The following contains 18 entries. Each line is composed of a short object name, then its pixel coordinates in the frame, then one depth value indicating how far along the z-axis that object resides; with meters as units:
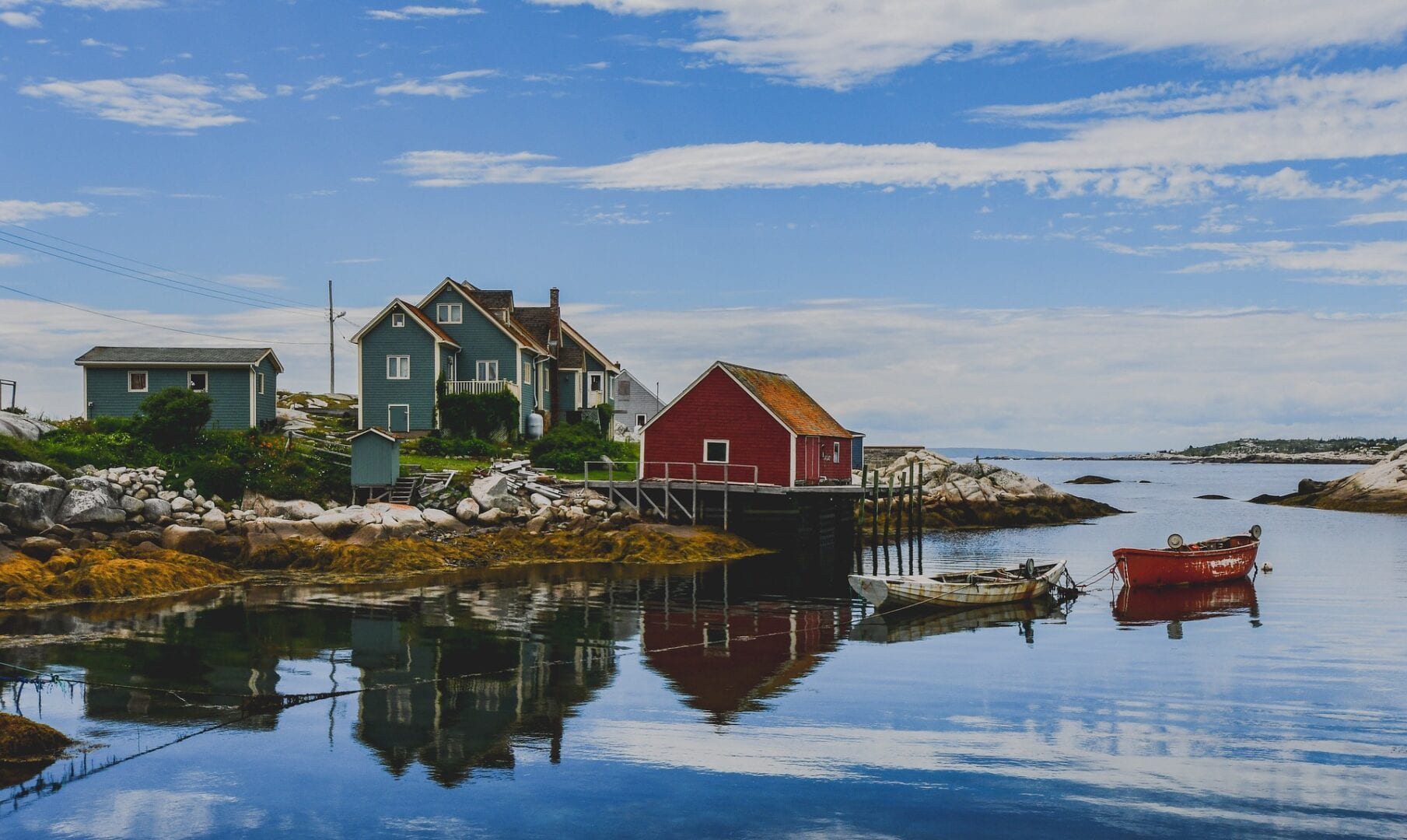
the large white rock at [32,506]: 32.47
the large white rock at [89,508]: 34.16
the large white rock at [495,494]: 41.59
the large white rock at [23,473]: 34.87
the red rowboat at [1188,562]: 34.94
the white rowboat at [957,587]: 29.58
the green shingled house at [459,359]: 53.50
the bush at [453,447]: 50.28
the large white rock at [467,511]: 40.88
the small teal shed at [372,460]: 41.78
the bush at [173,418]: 43.06
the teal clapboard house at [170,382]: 50.31
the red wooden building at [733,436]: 44.53
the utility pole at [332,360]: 74.44
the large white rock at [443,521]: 39.91
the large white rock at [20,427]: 41.78
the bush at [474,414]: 53.75
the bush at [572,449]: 50.50
